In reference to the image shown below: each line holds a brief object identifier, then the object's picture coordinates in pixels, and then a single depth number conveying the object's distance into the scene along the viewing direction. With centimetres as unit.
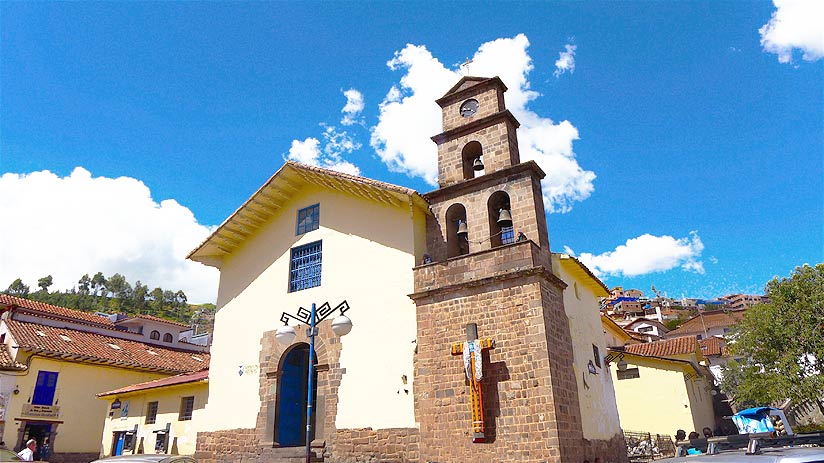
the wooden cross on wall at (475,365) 1209
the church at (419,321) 1249
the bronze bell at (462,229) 1536
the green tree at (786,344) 2169
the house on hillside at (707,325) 6625
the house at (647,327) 6319
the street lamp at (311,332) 1168
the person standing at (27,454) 1497
